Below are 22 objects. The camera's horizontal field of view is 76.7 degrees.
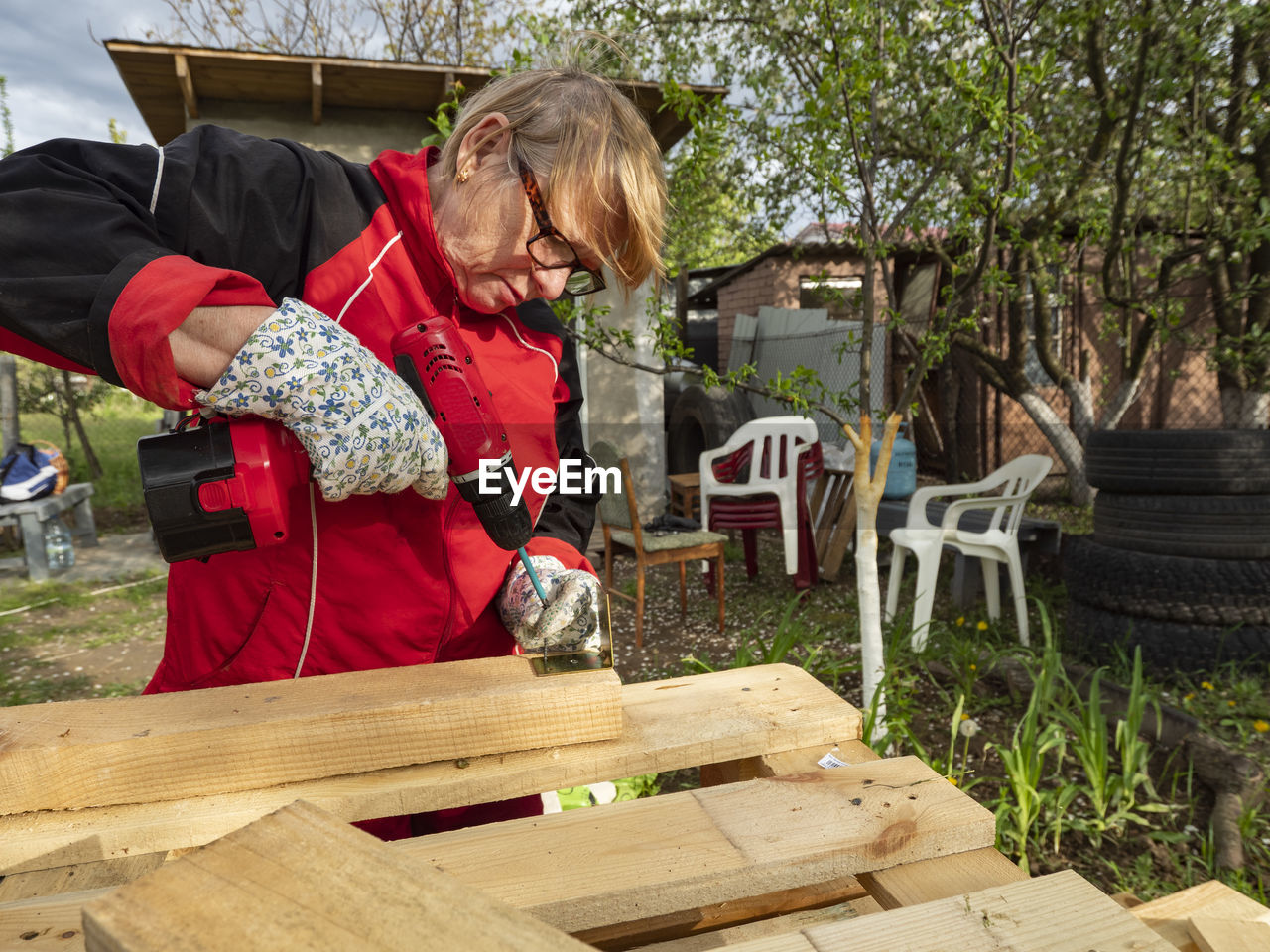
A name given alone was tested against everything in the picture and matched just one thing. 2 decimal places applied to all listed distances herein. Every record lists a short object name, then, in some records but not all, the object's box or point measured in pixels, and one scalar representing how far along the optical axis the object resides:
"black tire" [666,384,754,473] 8.50
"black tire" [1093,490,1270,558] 3.77
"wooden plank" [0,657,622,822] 0.91
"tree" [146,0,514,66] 11.59
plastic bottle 7.09
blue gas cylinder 7.11
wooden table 7.41
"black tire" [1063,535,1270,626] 3.66
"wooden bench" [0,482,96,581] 6.74
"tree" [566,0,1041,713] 2.96
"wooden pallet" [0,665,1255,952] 0.57
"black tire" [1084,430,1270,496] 3.83
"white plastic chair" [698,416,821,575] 6.38
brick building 9.68
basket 7.31
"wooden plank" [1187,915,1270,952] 0.95
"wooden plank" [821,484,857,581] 6.29
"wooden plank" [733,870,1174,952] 0.65
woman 1.01
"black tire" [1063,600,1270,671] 3.67
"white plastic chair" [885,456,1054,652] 4.59
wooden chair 5.39
